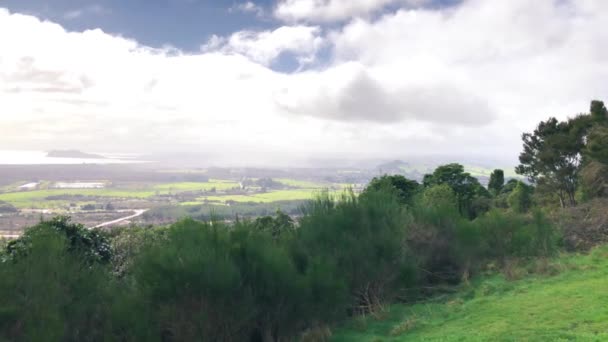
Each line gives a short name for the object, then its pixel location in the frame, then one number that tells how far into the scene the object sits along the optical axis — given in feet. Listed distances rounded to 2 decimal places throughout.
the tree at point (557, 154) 109.70
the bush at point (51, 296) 30.37
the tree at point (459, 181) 140.77
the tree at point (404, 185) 120.98
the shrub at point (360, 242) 50.60
